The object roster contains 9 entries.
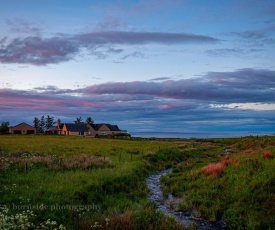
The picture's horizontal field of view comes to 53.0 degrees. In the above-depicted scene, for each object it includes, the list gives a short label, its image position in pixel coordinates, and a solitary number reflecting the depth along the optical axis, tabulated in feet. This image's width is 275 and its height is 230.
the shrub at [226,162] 75.88
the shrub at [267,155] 69.77
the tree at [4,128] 404.14
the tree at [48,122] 544.62
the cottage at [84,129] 408.67
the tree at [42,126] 534.37
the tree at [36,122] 528.34
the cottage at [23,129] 404.98
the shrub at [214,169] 70.56
